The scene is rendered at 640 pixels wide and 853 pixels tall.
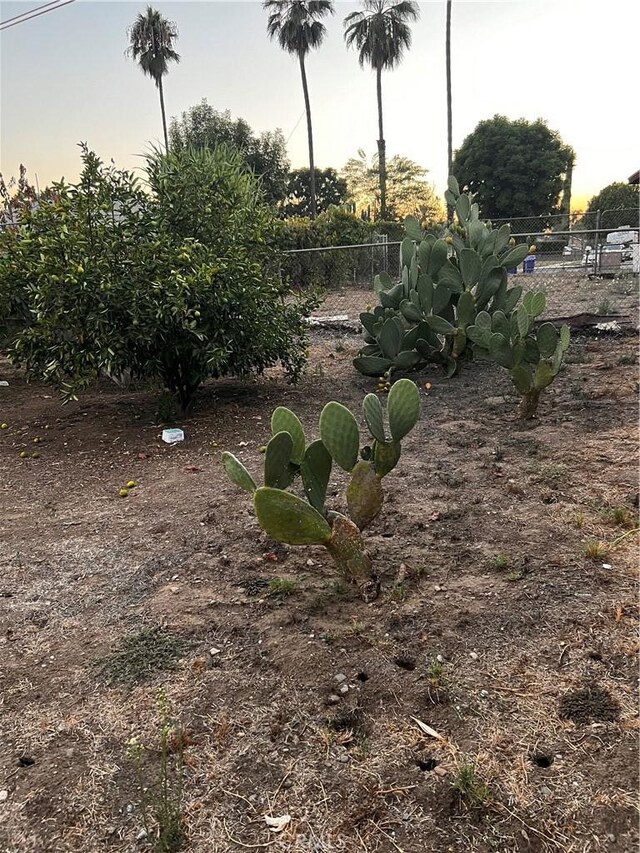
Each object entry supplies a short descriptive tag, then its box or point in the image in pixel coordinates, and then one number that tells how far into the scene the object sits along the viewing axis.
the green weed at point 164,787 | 1.55
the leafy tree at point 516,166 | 36.00
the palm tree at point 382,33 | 32.03
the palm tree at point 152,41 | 35.56
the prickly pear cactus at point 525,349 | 4.63
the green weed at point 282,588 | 2.61
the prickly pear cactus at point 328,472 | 2.44
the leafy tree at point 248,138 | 33.38
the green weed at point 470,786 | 1.62
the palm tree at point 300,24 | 32.50
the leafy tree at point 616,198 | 30.50
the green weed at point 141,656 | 2.18
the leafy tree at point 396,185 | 43.28
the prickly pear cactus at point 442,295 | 5.79
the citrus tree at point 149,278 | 4.64
